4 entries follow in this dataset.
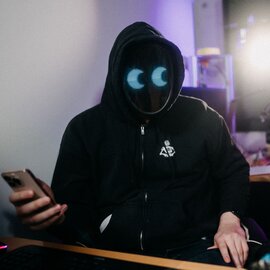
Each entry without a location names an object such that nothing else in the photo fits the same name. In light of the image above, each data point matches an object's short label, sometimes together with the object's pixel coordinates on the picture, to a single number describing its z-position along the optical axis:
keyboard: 0.73
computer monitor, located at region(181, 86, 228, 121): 1.76
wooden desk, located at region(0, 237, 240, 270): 0.71
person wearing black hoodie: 1.10
